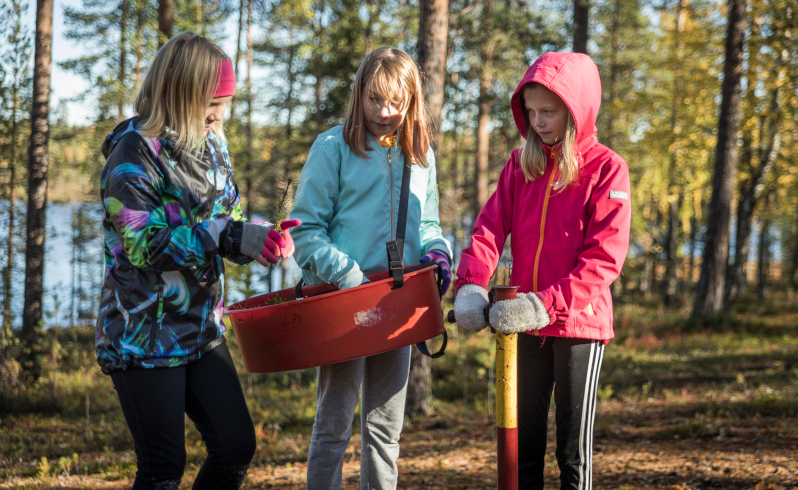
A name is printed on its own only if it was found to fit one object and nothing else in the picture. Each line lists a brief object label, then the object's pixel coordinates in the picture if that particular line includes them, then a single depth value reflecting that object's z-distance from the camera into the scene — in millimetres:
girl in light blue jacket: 2123
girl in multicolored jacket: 1723
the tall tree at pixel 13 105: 6734
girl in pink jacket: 1943
